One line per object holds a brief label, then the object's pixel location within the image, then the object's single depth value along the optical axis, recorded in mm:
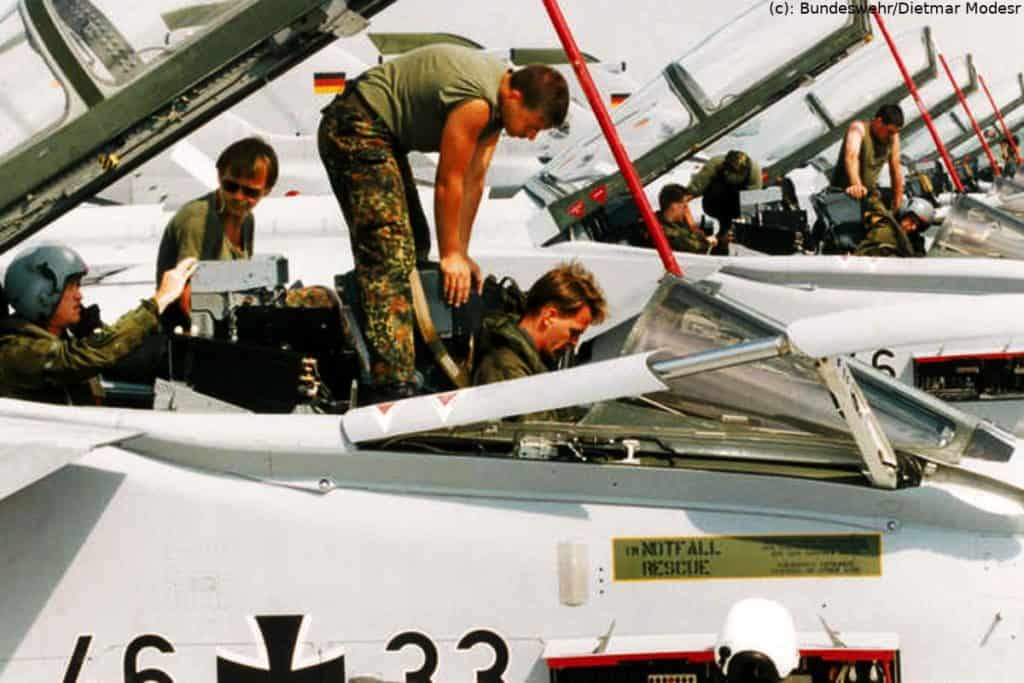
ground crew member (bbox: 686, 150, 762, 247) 20422
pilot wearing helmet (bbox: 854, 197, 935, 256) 17891
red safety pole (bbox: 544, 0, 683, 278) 10672
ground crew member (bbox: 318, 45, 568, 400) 9195
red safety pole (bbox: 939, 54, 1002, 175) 33781
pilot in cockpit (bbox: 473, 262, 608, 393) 8852
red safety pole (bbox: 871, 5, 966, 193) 26047
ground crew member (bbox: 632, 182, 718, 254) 17594
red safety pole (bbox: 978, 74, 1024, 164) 41200
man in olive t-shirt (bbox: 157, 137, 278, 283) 12086
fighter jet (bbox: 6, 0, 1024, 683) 7199
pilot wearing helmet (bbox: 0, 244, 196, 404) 8328
